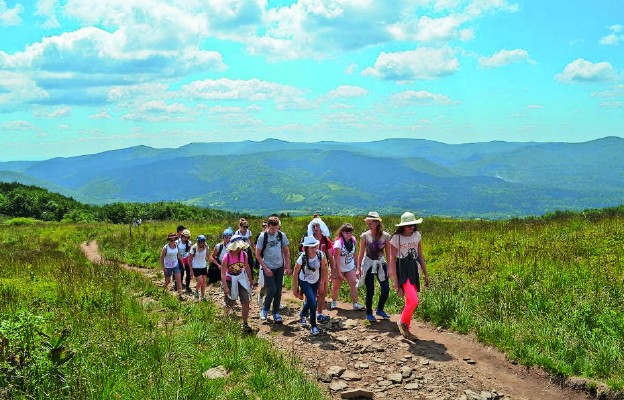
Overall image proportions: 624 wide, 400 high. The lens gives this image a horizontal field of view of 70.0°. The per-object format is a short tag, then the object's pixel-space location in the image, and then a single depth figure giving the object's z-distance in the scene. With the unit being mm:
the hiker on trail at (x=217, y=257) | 11812
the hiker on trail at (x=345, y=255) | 9992
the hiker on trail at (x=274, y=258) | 9357
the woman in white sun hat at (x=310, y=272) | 8815
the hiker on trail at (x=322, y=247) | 9508
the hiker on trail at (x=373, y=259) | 9344
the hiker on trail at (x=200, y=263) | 12500
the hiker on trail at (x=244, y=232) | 12109
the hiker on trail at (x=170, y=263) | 13523
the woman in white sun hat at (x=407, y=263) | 8219
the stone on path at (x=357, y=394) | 6011
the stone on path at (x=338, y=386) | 6198
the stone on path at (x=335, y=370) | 6670
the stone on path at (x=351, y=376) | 6578
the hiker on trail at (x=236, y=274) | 9117
